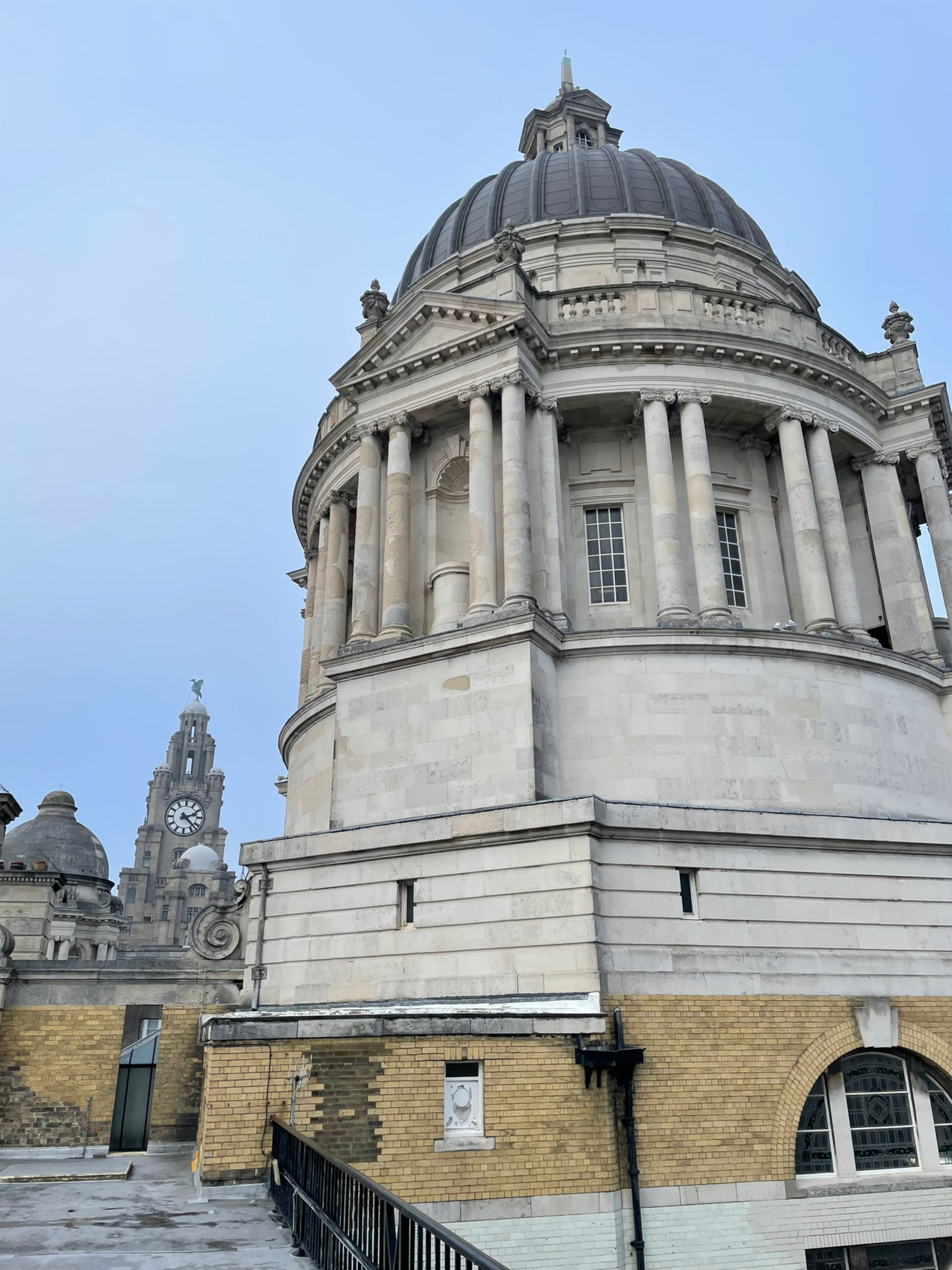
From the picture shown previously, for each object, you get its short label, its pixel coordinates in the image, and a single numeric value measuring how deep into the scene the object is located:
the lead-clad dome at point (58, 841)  55.97
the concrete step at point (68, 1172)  15.48
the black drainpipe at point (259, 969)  19.61
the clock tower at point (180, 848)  114.88
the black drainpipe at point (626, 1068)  14.38
